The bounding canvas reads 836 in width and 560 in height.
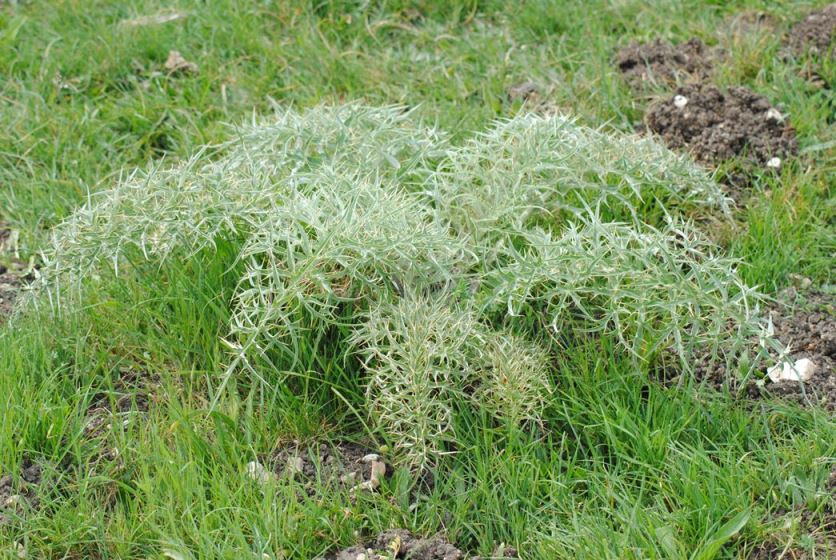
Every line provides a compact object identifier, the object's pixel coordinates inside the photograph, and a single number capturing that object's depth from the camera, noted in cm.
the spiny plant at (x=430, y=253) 298
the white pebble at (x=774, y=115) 435
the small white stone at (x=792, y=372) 329
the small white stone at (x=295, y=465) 304
